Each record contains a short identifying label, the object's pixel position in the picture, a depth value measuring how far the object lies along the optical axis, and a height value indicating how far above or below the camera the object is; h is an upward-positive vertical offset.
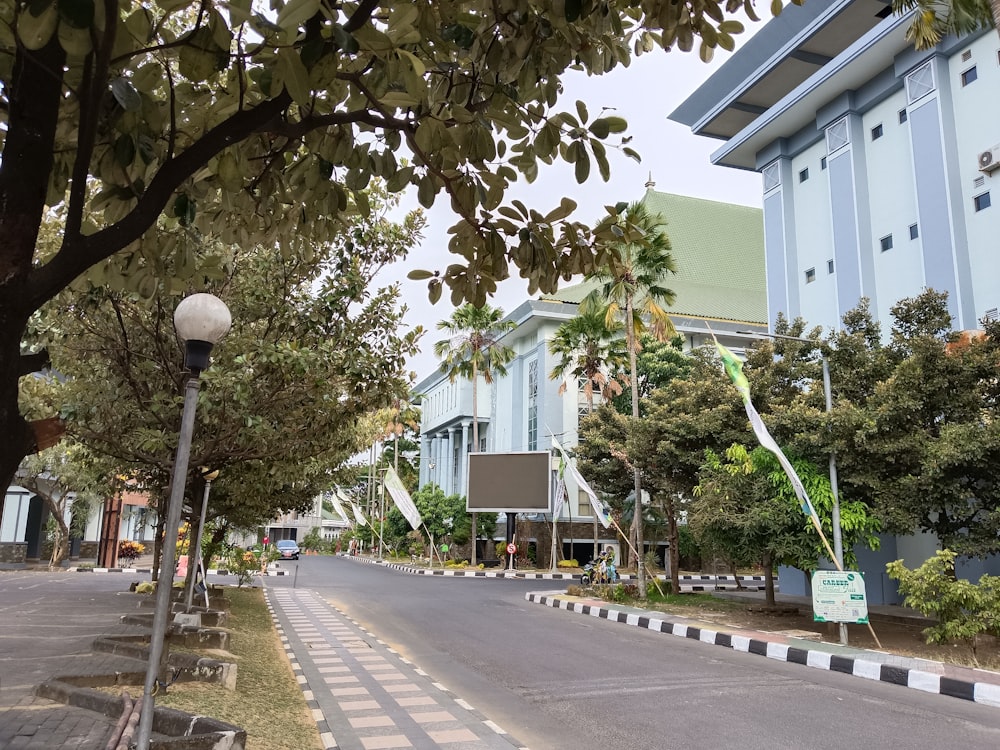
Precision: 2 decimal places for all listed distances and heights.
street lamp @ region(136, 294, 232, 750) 4.05 +0.60
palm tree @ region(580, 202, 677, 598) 19.17 +6.20
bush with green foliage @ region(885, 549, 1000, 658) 9.95 -0.96
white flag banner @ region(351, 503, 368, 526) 42.24 +0.29
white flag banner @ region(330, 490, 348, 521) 41.97 +0.75
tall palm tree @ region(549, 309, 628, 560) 25.53 +6.70
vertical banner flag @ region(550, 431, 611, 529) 20.72 +0.61
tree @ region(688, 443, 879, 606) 13.09 +0.22
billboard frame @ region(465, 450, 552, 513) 33.41 +1.63
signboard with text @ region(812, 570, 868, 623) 11.38 -1.07
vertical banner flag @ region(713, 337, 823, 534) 11.60 +1.41
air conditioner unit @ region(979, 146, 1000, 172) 16.12 +7.97
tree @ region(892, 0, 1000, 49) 11.12 +8.02
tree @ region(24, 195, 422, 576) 7.16 +1.55
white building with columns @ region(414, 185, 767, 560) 39.66 +11.42
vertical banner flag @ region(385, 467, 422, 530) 32.31 +0.90
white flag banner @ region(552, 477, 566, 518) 27.58 +0.92
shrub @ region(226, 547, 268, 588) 16.84 -1.01
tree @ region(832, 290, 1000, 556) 11.64 +1.49
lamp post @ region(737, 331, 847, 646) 11.97 +0.34
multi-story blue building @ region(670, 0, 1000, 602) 16.91 +9.60
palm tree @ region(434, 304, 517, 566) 36.53 +8.75
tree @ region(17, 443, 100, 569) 25.12 +1.23
